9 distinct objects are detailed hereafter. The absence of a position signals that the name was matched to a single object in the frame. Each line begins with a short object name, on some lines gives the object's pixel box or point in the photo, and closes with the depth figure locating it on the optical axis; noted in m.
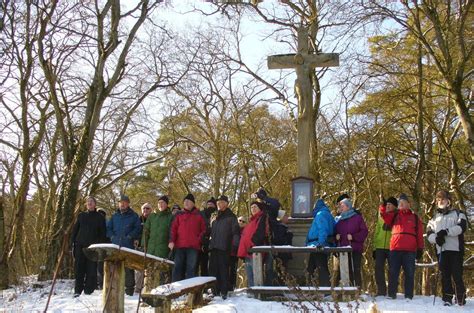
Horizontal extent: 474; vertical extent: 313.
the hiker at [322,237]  8.59
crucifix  10.85
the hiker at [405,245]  8.48
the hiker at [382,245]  8.90
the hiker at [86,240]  9.45
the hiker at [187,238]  9.05
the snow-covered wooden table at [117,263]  6.65
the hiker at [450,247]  7.82
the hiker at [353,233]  8.74
